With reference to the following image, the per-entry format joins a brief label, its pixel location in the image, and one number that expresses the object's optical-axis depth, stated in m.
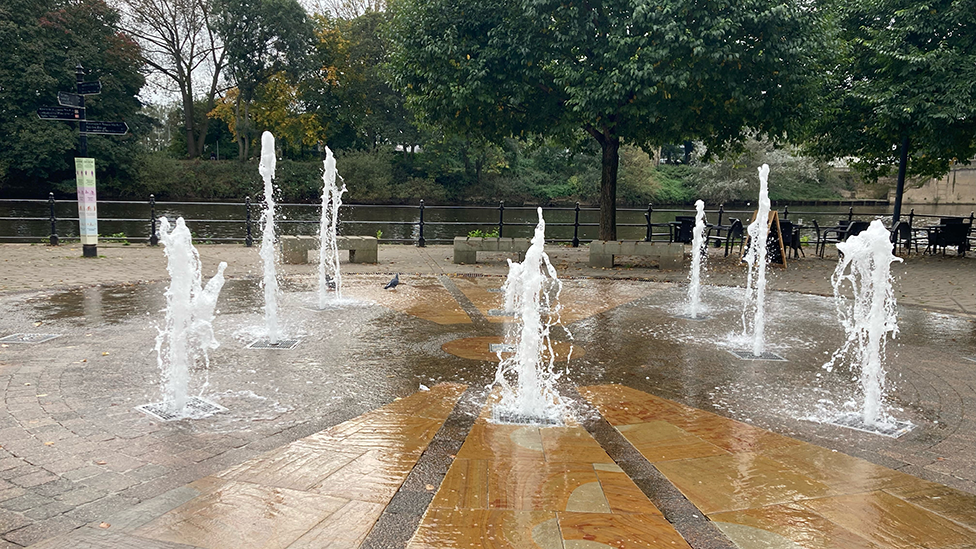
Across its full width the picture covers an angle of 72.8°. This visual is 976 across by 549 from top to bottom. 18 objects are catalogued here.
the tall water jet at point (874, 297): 4.50
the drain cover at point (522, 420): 4.32
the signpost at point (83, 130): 11.51
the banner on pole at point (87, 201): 11.49
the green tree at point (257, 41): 33.66
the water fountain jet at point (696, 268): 8.05
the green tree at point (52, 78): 28.62
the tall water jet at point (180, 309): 4.41
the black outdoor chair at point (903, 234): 15.13
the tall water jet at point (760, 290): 6.34
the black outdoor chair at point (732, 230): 14.66
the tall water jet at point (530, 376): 4.48
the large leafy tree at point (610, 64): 11.06
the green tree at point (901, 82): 13.09
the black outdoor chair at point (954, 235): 15.54
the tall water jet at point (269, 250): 6.30
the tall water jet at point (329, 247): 8.04
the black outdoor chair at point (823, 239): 15.42
